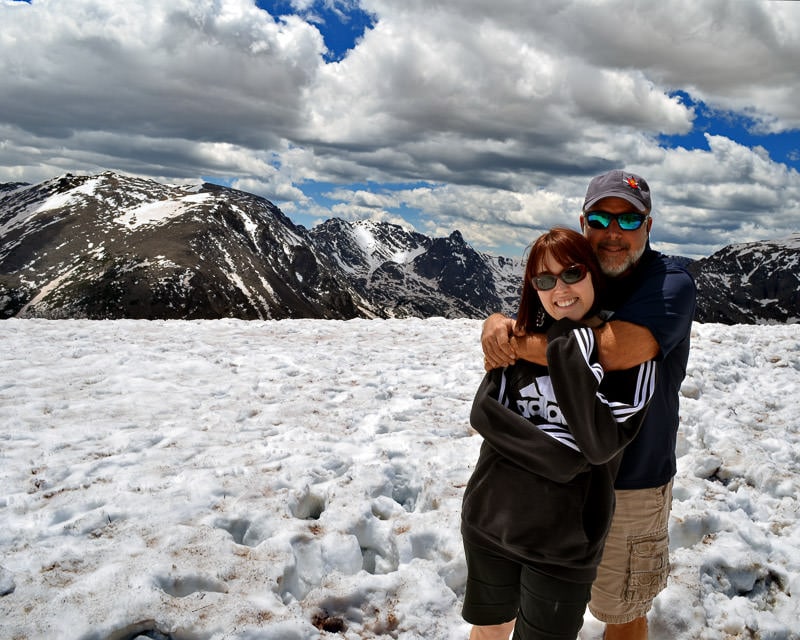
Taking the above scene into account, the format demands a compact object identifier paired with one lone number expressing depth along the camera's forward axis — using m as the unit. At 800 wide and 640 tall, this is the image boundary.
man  3.61
